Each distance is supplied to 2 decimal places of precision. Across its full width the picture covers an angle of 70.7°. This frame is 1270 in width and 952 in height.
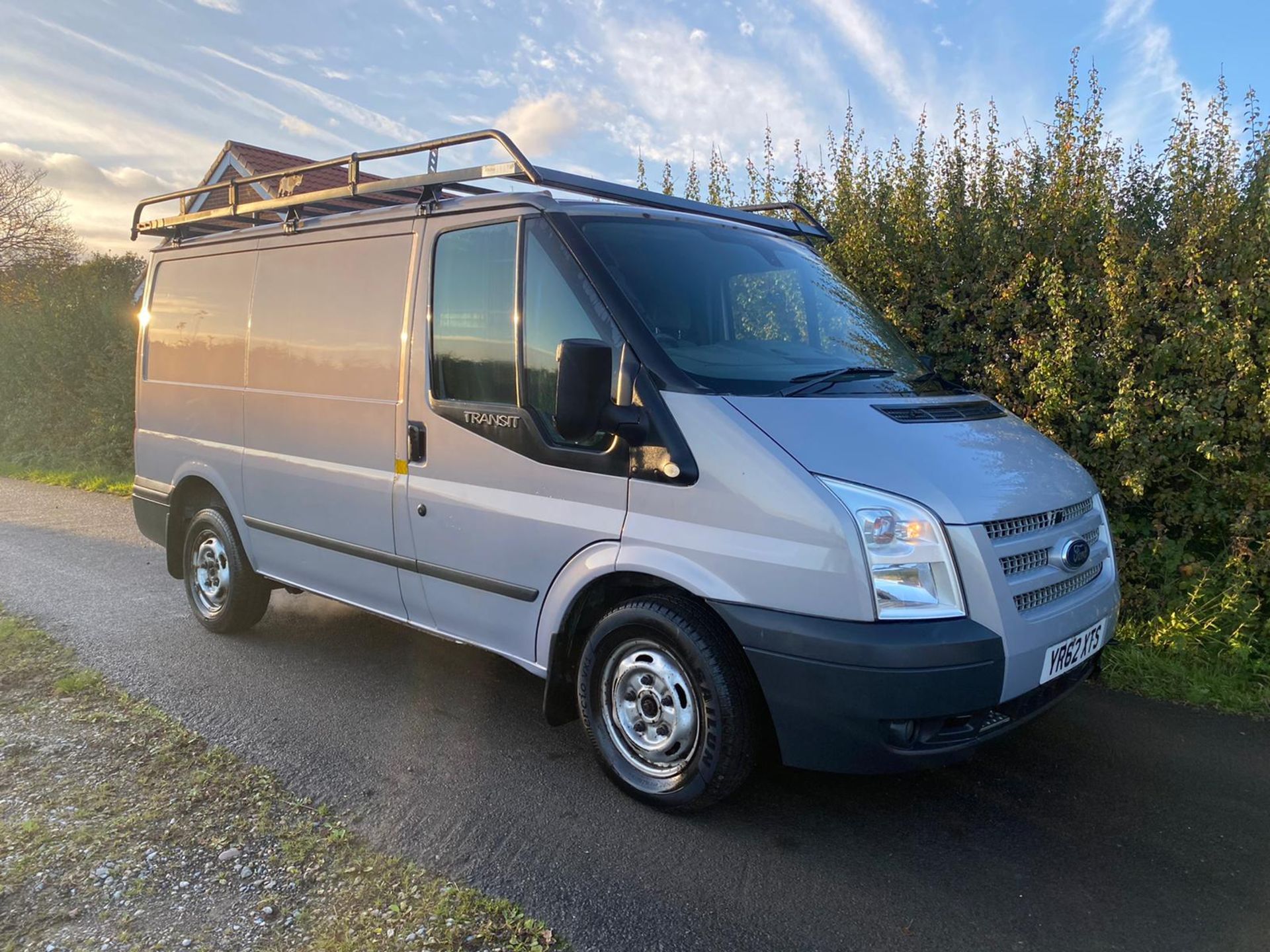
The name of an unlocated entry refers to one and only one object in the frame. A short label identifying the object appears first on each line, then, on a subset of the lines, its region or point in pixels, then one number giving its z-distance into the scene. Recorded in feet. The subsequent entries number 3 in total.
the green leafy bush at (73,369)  44.01
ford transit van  9.26
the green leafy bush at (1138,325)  15.02
